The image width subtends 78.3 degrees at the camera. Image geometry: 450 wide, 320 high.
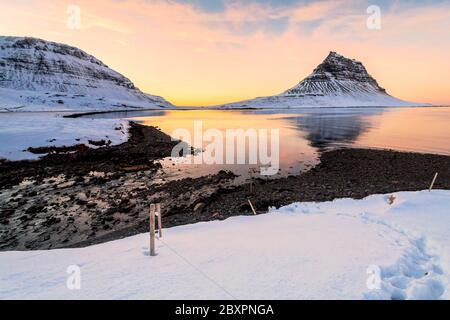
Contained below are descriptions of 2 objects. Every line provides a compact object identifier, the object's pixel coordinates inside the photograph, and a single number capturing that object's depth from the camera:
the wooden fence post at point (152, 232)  7.03
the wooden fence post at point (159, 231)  8.63
